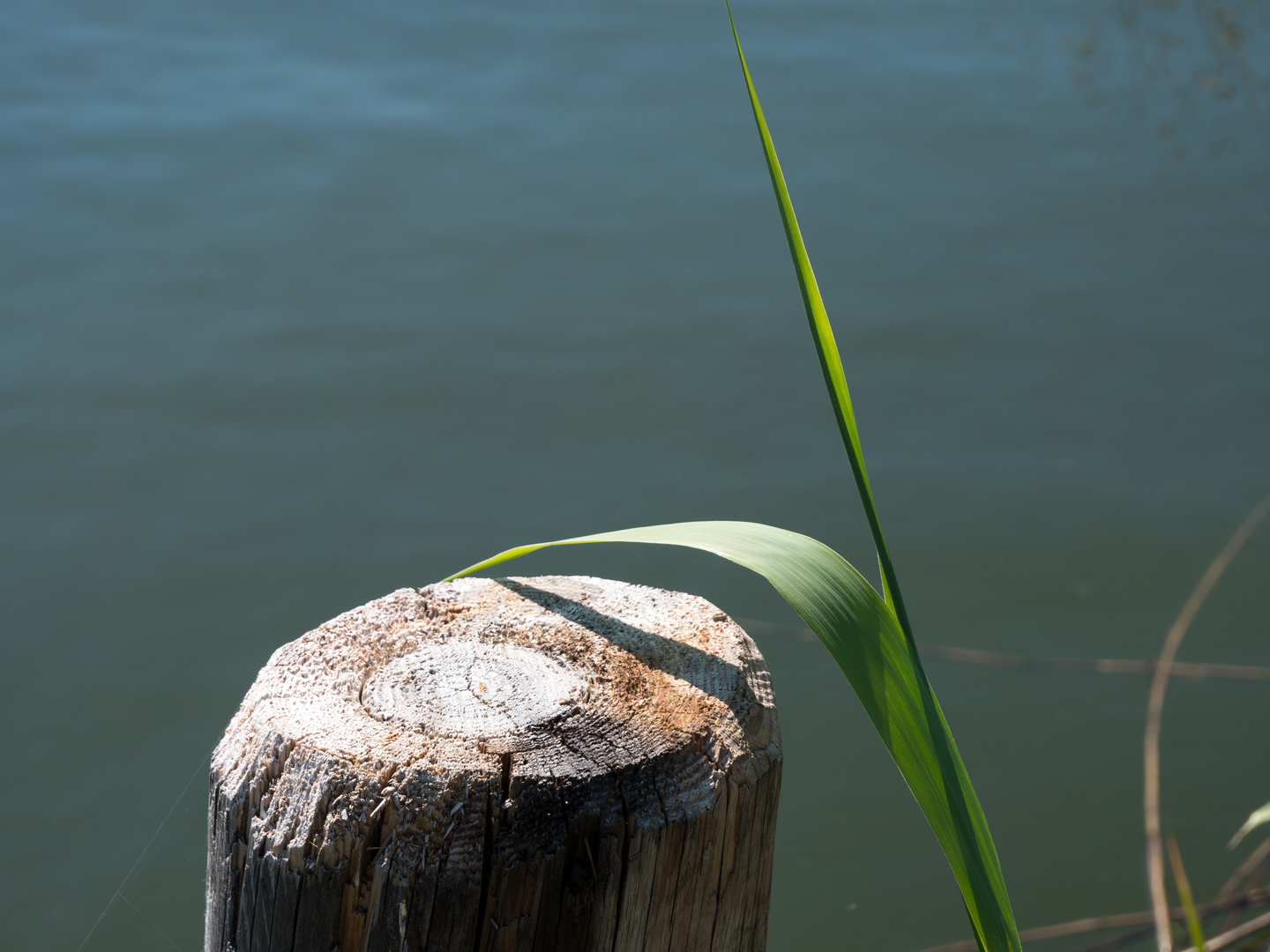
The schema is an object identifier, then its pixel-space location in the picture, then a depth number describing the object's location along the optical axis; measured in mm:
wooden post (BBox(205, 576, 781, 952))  1152
